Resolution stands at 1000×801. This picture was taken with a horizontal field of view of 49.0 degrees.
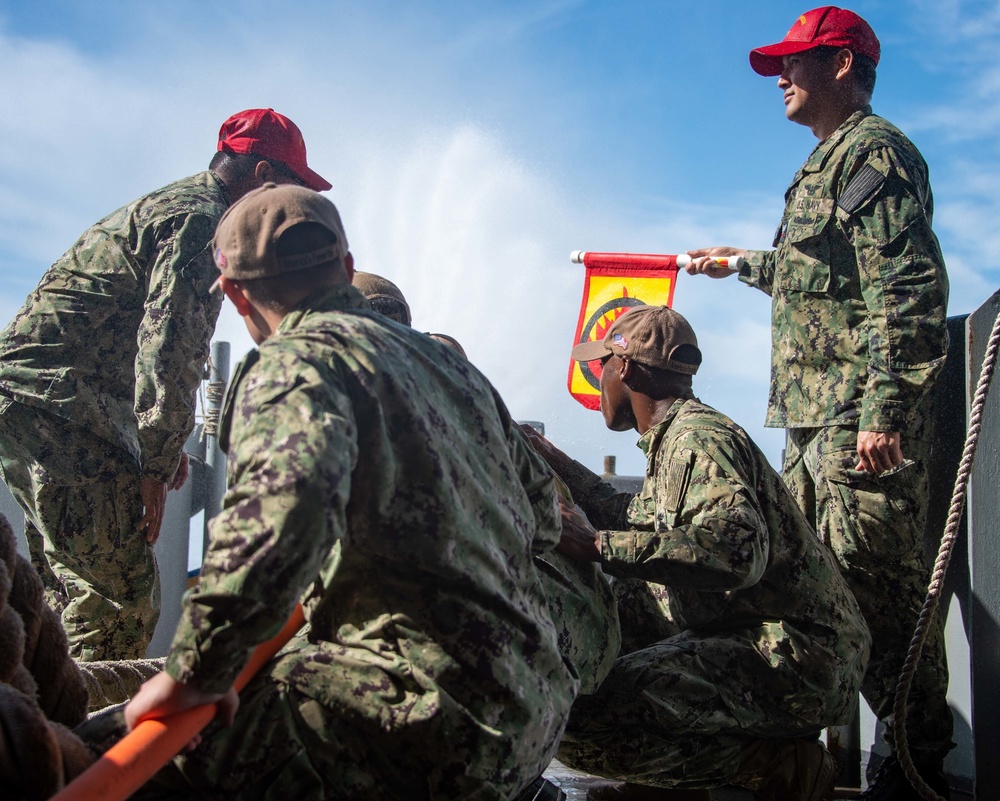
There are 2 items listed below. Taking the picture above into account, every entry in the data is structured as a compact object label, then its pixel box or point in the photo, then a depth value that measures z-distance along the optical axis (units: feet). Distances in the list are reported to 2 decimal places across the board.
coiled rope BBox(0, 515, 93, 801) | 5.74
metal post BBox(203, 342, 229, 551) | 26.14
